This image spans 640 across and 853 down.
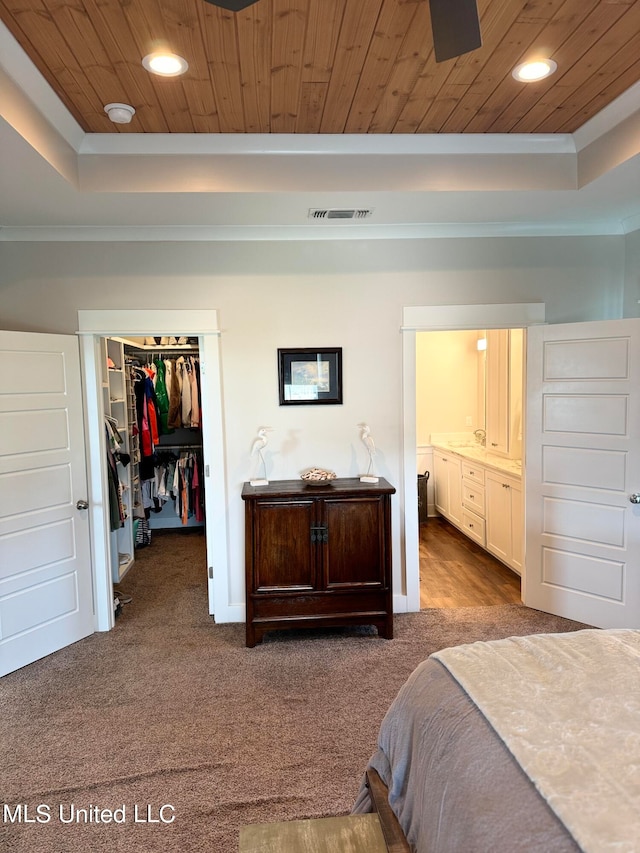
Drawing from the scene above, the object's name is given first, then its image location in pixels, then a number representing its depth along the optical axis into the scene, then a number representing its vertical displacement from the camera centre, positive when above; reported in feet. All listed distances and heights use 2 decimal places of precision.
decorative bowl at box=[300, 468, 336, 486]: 10.93 -1.62
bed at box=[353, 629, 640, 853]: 3.24 -2.55
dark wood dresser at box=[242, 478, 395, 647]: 10.46 -3.17
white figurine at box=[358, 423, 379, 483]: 11.44 -0.95
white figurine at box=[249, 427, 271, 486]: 11.27 -0.93
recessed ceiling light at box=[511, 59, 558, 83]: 6.83 +4.33
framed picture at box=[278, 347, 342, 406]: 11.50 +0.52
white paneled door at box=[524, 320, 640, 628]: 10.40 -1.62
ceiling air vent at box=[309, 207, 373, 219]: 9.97 +3.62
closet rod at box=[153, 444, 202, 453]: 18.92 -1.61
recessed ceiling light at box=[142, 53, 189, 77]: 6.52 +4.30
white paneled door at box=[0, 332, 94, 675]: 9.77 -1.90
